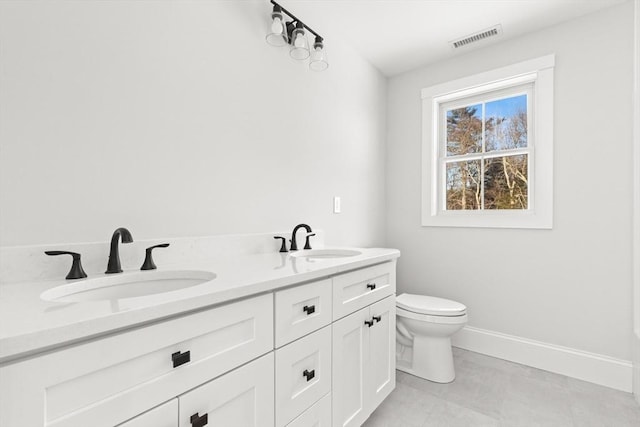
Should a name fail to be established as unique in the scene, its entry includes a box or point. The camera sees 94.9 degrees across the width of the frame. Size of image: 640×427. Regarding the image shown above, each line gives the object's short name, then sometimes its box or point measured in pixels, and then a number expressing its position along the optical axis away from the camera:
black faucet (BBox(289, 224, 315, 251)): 1.68
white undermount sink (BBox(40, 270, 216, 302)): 0.84
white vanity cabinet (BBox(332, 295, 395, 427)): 1.22
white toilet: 1.86
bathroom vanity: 0.50
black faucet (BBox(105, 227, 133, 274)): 0.96
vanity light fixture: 1.56
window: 2.10
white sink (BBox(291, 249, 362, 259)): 1.65
